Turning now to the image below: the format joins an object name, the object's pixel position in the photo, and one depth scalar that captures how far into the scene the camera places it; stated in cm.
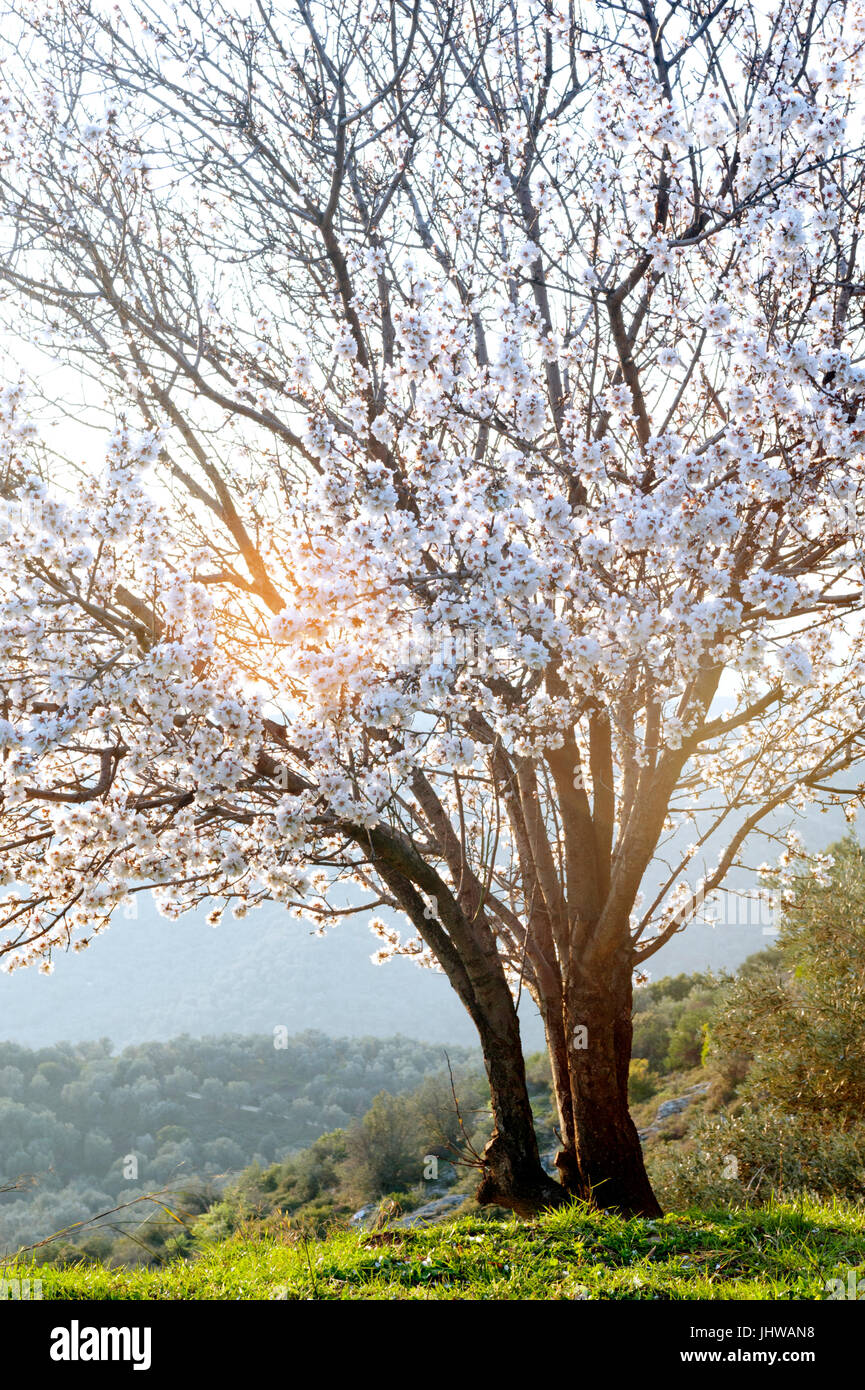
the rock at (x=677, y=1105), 2007
